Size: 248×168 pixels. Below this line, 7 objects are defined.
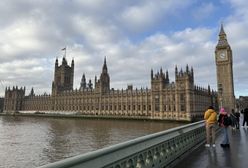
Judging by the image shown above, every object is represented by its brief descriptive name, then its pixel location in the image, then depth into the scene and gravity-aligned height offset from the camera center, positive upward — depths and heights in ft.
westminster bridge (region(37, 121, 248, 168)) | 13.65 -4.48
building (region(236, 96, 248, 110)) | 497.09 +8.26
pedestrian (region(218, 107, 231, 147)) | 35.72 -2.80
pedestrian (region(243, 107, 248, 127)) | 59.96 -2.64
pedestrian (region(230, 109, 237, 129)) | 66.45 -4.59
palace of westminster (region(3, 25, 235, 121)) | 282.56 +12.25
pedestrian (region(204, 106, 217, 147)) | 36.05 -2.46
